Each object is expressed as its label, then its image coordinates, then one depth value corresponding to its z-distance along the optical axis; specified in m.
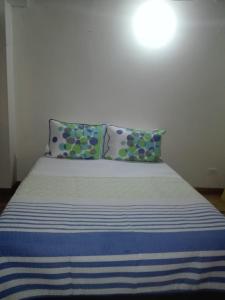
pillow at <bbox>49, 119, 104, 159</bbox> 2.54
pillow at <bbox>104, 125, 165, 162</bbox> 2.55
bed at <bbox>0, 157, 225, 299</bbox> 1.07
